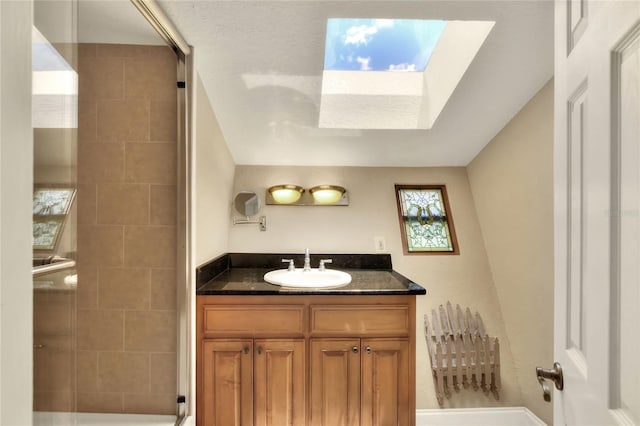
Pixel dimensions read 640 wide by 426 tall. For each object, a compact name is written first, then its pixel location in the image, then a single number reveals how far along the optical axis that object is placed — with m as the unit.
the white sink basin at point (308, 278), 1.85
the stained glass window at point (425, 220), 2.48
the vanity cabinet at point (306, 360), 1.70
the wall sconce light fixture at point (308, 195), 2.38
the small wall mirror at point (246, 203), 2.41
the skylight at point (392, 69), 1.71
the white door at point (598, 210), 0.50
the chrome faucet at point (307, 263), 2.18
